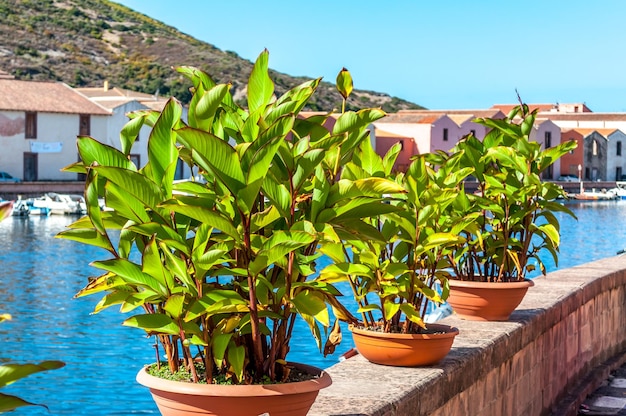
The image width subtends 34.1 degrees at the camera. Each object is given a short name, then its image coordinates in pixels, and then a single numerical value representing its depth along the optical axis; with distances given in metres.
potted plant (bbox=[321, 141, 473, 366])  3.37
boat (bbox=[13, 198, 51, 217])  35.94
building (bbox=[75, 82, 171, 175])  42.25
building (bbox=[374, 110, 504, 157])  52.72
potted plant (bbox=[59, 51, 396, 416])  2.10
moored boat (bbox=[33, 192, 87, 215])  36.06
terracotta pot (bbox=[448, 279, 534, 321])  4.41
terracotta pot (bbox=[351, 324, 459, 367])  3.35
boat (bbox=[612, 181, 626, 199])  58.69
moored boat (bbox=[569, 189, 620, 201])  57.25
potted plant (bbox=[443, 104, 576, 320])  4.46
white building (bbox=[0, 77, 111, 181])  40.31
